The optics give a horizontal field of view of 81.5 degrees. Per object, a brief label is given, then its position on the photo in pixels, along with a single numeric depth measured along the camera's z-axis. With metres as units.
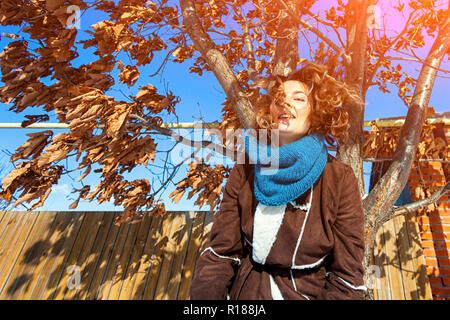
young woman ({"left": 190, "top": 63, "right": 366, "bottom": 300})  1.44
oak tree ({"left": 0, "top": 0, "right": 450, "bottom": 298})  2.19
